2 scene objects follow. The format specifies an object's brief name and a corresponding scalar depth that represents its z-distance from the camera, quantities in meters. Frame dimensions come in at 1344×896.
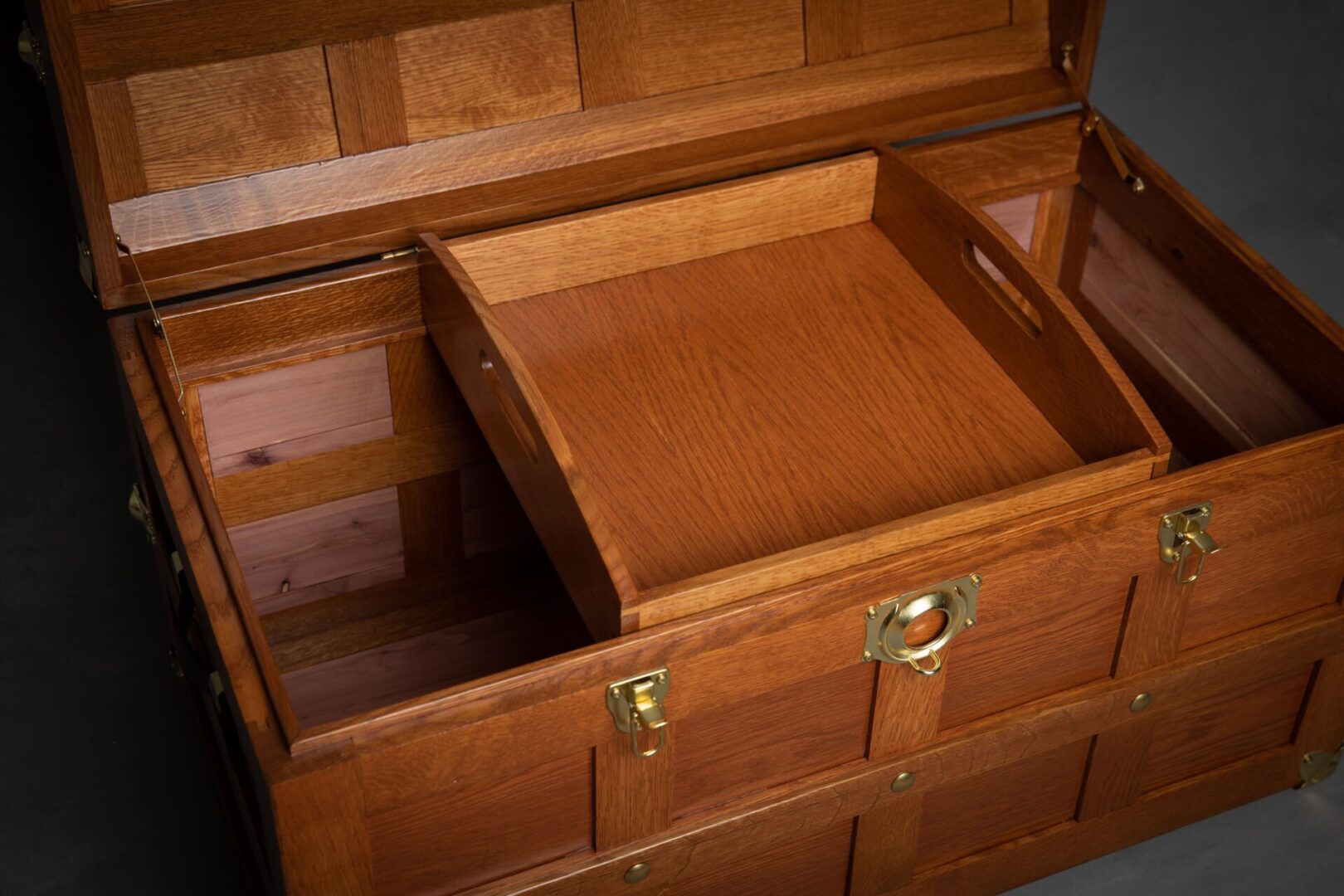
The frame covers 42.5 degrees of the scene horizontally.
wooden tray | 1.93
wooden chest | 1.85
